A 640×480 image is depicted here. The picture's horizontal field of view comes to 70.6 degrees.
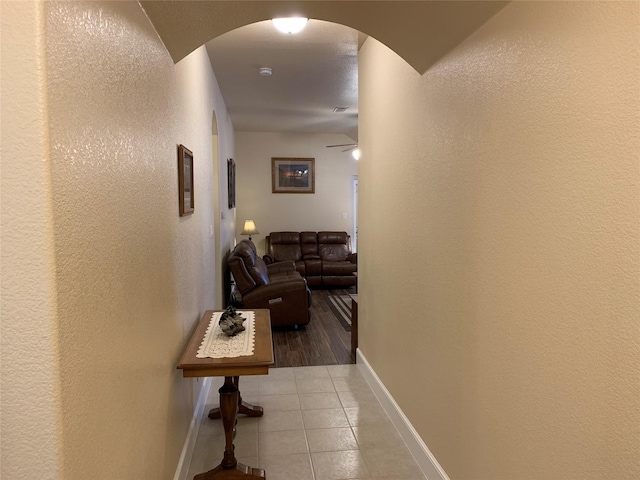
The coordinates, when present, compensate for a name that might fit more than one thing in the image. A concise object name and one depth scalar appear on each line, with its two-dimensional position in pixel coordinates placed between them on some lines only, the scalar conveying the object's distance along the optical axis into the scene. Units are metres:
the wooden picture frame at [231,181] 5.74
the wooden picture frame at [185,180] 2.29
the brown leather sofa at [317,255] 7.58
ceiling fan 7.93
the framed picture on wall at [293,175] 8.20
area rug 5.48
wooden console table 2.09
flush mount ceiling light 2.80
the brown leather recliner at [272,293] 5.11
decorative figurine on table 2.48
